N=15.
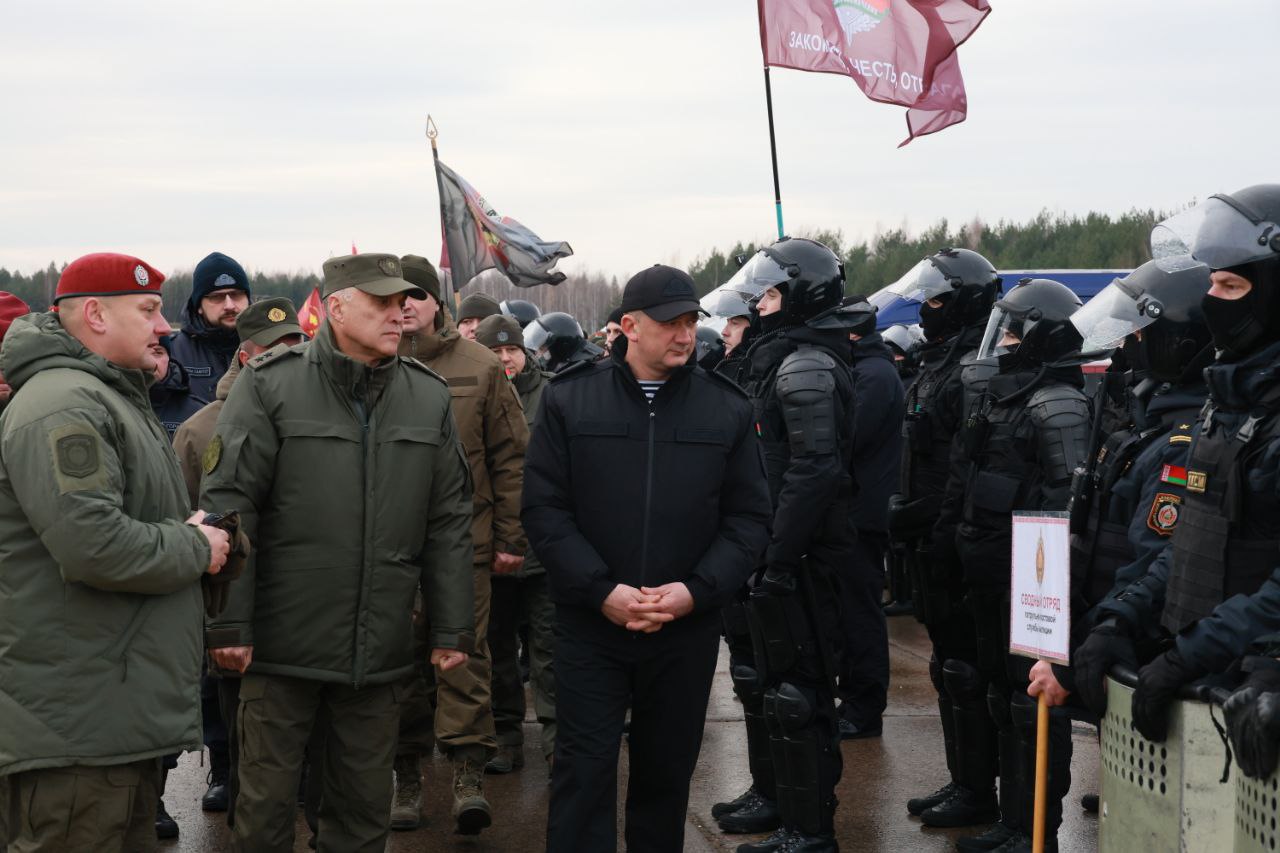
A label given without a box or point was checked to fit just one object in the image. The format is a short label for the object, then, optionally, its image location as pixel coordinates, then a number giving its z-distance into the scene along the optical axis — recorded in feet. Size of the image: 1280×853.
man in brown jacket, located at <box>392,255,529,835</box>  20.06
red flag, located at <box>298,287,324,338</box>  27.25
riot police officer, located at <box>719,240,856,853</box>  18.22
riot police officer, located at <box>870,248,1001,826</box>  20.33
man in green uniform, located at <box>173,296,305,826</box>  19.42
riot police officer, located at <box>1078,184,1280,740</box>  11.09
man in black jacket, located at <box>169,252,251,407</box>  23.08
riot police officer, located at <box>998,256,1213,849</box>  13.89
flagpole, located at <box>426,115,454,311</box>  37.01
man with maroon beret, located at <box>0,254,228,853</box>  12.17
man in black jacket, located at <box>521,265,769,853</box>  15.39
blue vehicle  65.05
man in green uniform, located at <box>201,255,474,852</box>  14.75
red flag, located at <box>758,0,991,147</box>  38.78
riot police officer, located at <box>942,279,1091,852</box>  18.12
